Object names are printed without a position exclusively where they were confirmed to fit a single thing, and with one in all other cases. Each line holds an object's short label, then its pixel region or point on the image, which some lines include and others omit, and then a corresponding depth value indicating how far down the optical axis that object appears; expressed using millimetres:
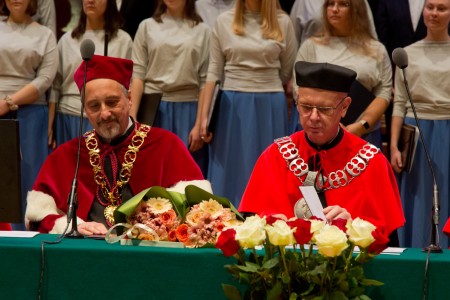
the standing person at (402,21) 15622
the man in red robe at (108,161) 10569
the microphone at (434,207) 7881
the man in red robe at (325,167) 9636
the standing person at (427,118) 14373
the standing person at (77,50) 15422
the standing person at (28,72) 15283
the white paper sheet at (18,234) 8455
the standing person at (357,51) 14673
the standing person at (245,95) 15051
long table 7441
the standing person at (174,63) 15306
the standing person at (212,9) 16263
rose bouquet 6897
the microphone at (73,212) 8440
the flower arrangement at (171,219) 8255
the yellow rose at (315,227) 6993
